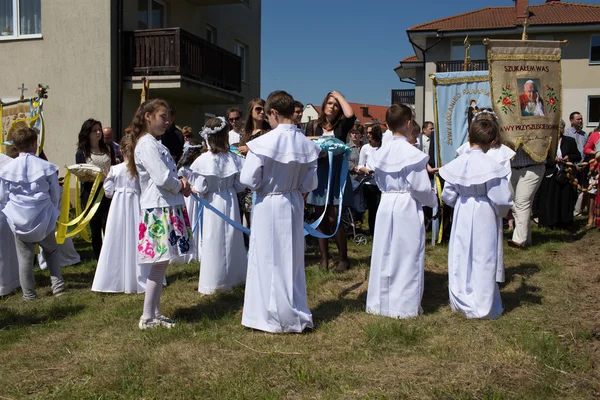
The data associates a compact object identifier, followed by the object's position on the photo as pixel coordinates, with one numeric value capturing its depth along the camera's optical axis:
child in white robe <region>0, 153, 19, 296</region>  6.71
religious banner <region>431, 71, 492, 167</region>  9.09
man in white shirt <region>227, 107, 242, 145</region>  8.43
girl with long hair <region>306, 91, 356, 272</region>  6.70
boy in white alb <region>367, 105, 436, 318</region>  5.21
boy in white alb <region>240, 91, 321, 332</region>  4.80
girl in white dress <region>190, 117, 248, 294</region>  6.36
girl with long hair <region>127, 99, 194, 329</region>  4.95
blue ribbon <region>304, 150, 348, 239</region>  5.81
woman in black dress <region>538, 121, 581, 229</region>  10.28
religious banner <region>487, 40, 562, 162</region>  8.42
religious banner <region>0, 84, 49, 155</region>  7.96
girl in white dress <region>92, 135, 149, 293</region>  6.56
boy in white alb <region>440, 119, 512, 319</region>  5.24
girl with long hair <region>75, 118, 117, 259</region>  7.79
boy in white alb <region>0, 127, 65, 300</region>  6.19
